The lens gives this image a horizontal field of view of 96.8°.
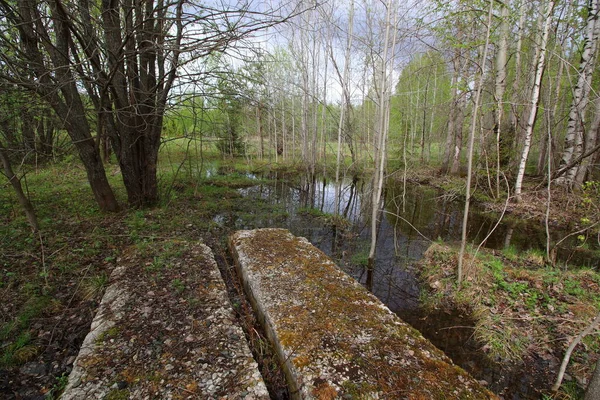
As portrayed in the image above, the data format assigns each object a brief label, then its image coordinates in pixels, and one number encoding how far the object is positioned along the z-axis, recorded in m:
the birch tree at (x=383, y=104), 4.09
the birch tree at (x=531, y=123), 7.02
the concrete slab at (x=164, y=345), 1.78
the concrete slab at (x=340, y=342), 1.83
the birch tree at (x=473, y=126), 3.02
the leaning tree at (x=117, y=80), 3.30
